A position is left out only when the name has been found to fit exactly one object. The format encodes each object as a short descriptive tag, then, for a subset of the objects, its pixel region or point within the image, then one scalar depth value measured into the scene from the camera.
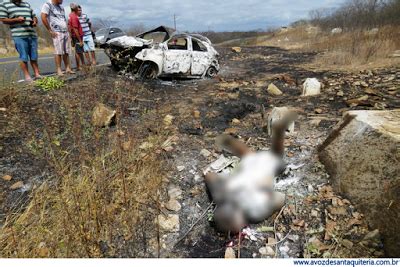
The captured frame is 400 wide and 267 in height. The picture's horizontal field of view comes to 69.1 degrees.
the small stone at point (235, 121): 4.66
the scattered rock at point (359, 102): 4.75
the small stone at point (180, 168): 3.40
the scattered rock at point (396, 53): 8.52
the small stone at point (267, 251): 2.39
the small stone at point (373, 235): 2.25
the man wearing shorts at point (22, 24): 5.12
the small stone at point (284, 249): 2.40
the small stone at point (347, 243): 2.29
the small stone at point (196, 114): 4.92
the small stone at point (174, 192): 3.01
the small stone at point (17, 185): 3.02
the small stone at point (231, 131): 4.29
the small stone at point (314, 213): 2.64
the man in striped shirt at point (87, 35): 6.98
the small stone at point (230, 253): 2.35
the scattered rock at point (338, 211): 2.57
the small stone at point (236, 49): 14.44
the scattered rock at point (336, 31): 18.28
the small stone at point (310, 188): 2.88
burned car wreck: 6.92
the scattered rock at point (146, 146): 3.63
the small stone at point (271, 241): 2.46
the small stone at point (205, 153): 3.69
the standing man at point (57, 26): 5.74
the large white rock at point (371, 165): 2.20
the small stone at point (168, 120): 4.58
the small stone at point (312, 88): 5.80
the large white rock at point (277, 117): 3.88
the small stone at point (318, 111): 4.70
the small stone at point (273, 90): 6.27
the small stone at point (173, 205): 2.85
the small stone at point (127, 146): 3.48
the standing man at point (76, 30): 6.65
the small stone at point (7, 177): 3.12
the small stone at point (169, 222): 2.63
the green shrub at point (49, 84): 5.37
